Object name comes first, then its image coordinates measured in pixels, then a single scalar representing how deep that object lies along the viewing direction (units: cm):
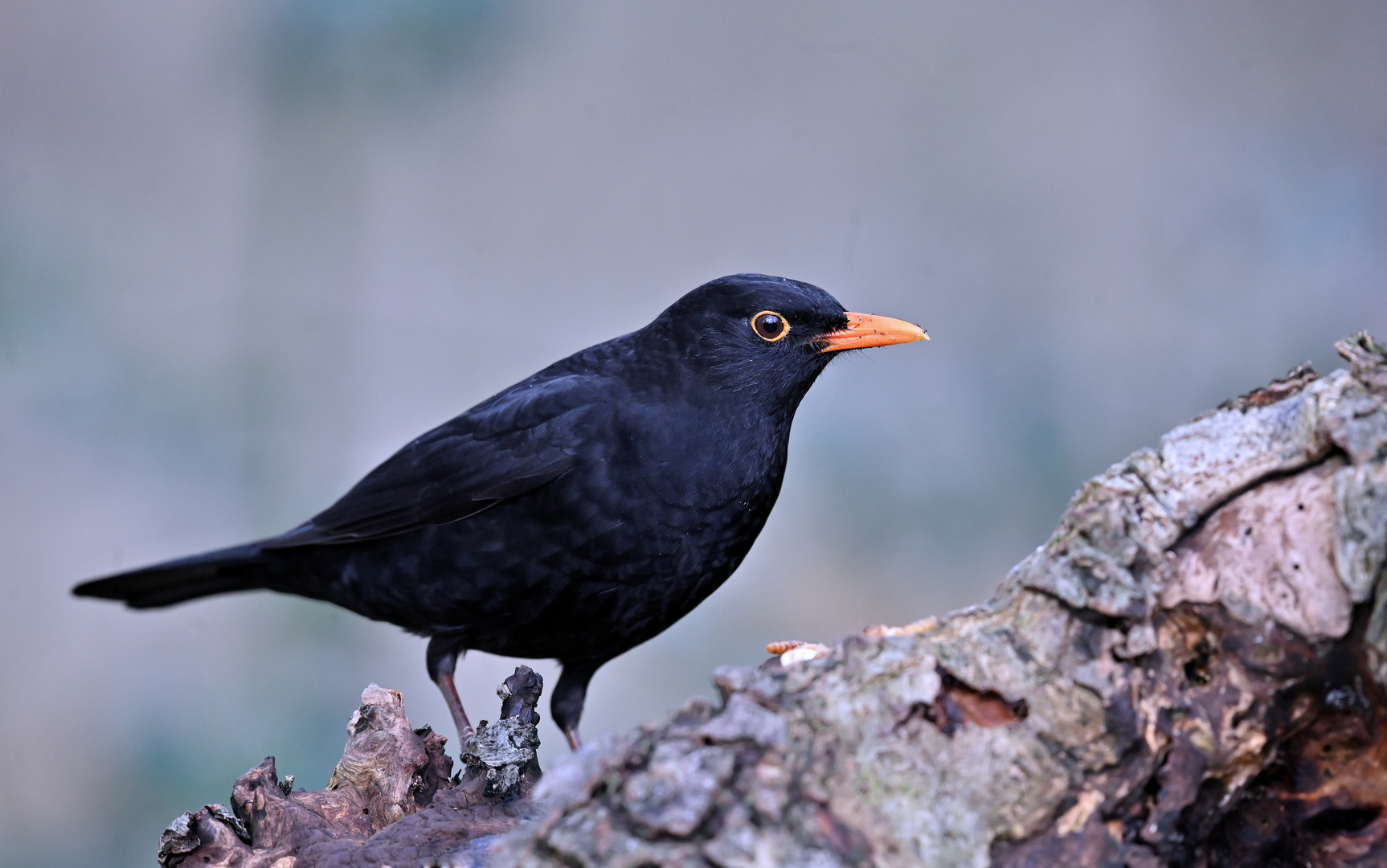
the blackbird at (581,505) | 559
